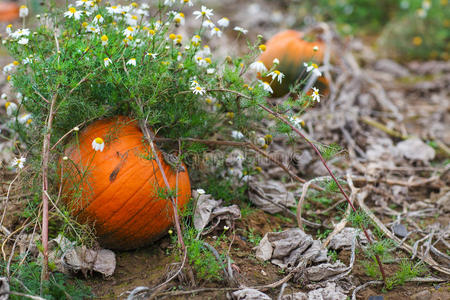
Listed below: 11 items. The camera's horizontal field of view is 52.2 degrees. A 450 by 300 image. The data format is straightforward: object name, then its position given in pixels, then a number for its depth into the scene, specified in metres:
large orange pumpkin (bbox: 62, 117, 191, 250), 2.62
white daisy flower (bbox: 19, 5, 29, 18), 2.83
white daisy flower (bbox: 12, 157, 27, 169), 2.47
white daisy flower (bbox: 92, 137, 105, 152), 2.44
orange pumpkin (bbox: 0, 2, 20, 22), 7.33
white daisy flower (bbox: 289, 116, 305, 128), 2.79
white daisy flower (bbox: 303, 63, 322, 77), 2.75
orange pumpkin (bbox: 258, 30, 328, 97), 4.73
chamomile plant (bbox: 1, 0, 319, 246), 2.54
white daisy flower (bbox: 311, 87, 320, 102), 2.66
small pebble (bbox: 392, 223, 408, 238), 3.22
